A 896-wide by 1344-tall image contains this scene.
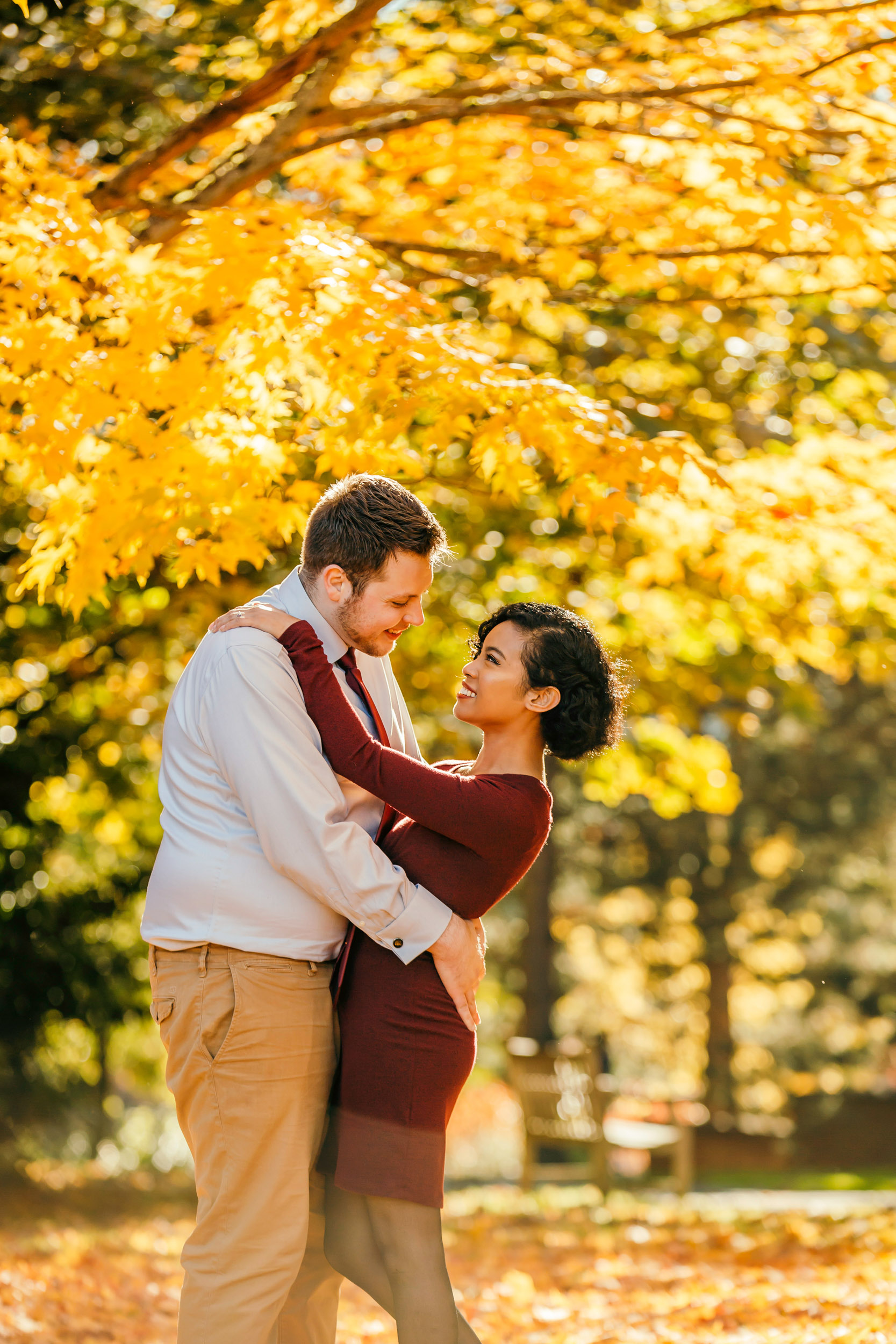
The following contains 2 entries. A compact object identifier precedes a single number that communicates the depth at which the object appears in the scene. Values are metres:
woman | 5.52
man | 5.30
